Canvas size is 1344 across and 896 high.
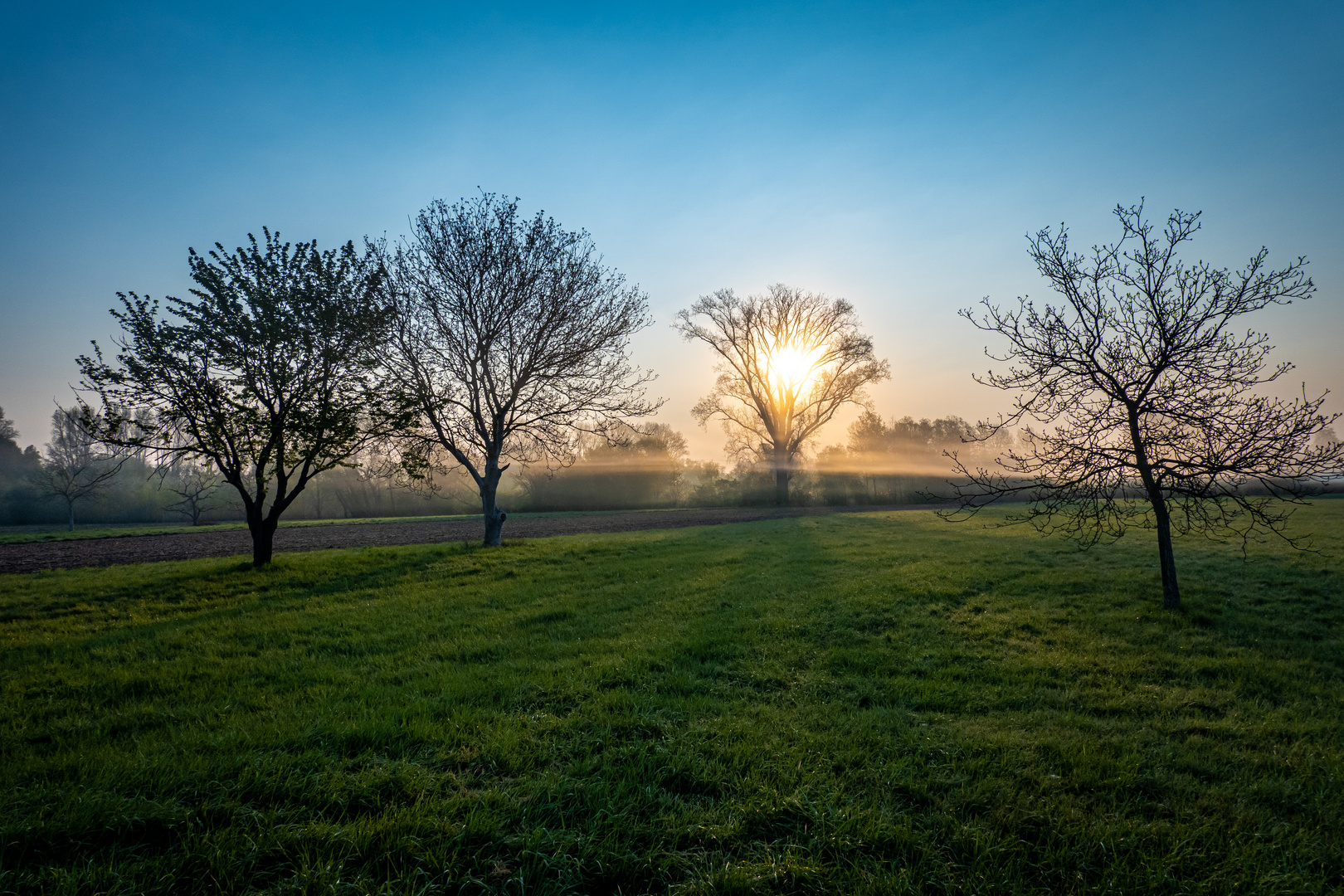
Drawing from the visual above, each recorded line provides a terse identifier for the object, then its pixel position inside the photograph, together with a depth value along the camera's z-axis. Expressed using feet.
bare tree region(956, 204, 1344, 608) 25.25
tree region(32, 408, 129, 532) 114.21
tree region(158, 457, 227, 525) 117.78
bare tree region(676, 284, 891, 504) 128.88
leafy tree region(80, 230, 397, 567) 39.88
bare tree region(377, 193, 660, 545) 55.62
